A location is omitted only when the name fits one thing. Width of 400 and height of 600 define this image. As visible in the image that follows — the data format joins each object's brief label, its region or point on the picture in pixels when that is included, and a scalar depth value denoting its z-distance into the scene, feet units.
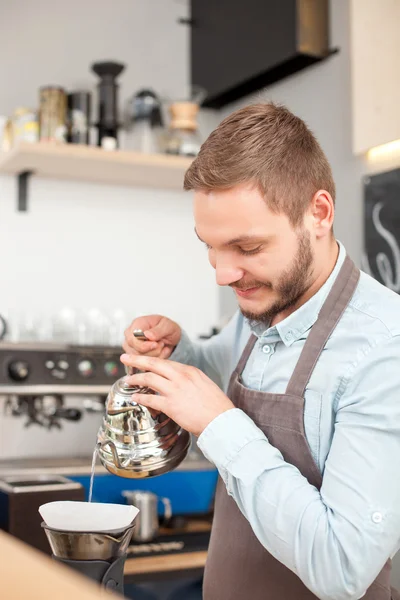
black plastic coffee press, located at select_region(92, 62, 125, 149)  10.41
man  3.82
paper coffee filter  3.98
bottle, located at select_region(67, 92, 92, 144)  10.06
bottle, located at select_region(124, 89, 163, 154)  10.48
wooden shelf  9.50
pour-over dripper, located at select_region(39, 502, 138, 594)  3.75
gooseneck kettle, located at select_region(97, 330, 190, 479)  4.53
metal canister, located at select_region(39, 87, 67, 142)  9.94
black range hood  9.46
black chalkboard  8.41
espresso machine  8.75
